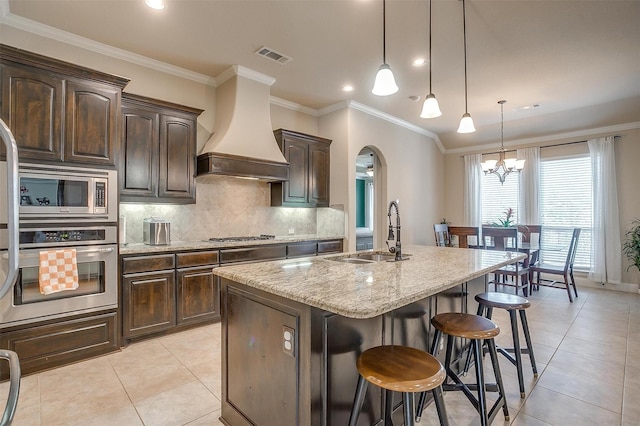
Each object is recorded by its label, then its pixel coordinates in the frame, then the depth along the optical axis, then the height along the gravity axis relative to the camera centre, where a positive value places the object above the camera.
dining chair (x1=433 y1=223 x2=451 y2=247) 5.74 -0.35
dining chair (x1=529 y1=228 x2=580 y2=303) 4.80 -0.83
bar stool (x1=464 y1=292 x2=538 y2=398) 2.28 -0.72
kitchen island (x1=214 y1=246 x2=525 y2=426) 1.42 -0.59
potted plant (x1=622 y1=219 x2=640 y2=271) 4.97 -0.46
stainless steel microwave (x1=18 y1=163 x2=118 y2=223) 2.51 +0.21
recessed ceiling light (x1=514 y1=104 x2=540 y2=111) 5.13 +1.79
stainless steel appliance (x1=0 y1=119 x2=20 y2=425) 0.98 -0.05
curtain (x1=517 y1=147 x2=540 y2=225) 6.07 +0.56
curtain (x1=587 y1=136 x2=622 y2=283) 5.26 -0.02
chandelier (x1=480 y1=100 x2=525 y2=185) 5.10 +0.85
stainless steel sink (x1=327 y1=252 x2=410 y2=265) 2.55 -0.35
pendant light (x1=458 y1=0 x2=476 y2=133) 2.79 +0.82
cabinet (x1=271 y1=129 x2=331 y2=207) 4.66 +0.70
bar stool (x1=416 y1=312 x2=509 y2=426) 1.82 -0.79
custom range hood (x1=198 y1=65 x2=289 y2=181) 3.78 +1.07
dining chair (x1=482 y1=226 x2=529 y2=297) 4.78 -0.47
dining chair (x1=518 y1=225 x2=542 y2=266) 5.25 -0.31
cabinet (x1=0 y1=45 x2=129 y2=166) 2.47 +0.92
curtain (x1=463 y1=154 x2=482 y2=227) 6.84 +0.54
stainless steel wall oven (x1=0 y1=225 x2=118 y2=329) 2.45 -0.49
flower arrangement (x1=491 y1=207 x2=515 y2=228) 6.17 -0.08
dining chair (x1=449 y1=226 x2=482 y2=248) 5.28 -0.28
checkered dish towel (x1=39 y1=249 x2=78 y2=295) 2.49 -0.42
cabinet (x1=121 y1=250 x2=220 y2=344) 3.03 -0.76
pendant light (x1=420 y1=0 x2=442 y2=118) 2.47 +0.85
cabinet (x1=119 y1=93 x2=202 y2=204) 3.27 +0.73
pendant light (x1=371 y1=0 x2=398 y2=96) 2.16 +0.92
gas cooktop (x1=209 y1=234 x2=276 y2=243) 4.09 -0.29
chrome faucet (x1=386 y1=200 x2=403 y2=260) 2.52 -0.22
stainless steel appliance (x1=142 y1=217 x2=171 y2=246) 3.44 -0.15
